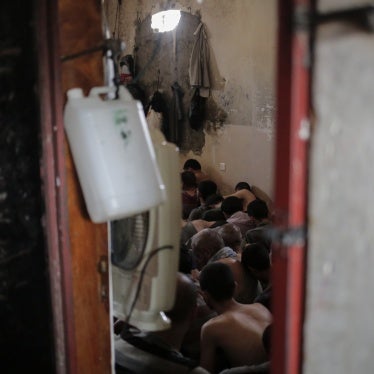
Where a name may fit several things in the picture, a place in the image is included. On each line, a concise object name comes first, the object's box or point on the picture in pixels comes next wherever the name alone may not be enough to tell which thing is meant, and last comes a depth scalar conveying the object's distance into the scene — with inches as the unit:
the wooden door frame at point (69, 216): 73.6
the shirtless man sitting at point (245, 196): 253.4
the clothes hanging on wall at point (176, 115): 327.6
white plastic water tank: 66.7
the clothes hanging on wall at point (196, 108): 306.7
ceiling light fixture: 281.1
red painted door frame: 45.7
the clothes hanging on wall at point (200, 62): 297.7
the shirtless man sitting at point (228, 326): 119.1
